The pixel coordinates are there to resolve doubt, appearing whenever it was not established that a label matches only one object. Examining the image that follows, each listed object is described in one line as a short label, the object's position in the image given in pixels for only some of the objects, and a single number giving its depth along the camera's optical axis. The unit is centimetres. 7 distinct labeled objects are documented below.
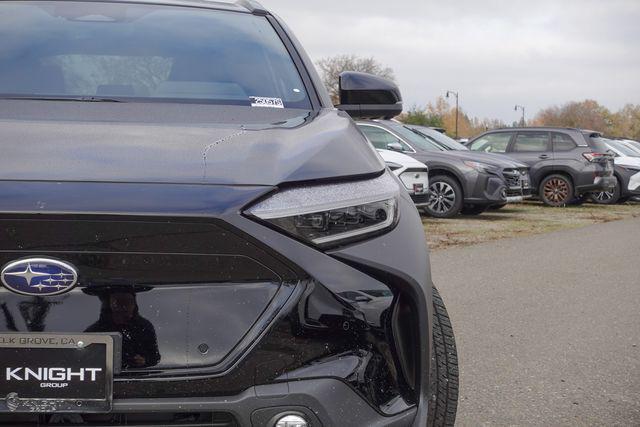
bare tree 6375
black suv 164
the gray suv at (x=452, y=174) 1258
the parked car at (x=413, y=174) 1078
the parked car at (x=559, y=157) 1591
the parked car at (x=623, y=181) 1723
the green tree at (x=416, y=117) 7181
